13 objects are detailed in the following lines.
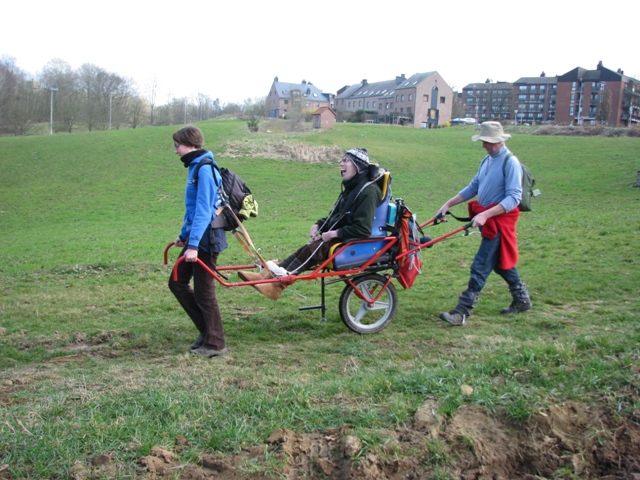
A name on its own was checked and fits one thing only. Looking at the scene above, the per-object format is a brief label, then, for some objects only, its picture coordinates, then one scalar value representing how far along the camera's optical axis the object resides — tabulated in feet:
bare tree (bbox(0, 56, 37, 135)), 194.49
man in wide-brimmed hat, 20.49
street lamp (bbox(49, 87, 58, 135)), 191.50
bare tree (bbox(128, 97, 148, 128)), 237.45
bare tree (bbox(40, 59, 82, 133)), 208.95
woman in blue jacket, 16.96
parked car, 276.94
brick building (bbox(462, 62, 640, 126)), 315.37
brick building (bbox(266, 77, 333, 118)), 333.42
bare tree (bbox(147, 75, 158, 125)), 268.11
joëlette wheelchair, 19.67
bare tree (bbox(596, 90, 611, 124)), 268.00
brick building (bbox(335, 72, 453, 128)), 290.15
